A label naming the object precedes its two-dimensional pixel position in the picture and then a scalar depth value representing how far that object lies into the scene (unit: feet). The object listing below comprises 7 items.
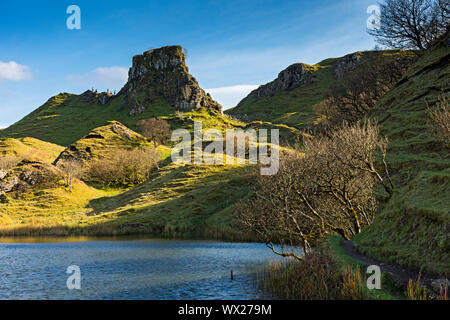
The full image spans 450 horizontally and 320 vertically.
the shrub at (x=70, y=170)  347.97
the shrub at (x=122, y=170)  422.41
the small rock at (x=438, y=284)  45.73
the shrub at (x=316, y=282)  54.08
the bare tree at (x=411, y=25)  221.87
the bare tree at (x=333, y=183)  86.93
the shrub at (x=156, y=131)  594.24
